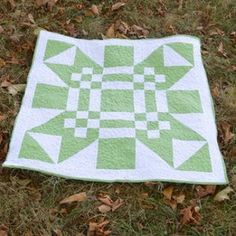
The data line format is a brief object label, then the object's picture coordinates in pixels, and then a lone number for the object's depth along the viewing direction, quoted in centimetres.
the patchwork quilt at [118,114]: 221
